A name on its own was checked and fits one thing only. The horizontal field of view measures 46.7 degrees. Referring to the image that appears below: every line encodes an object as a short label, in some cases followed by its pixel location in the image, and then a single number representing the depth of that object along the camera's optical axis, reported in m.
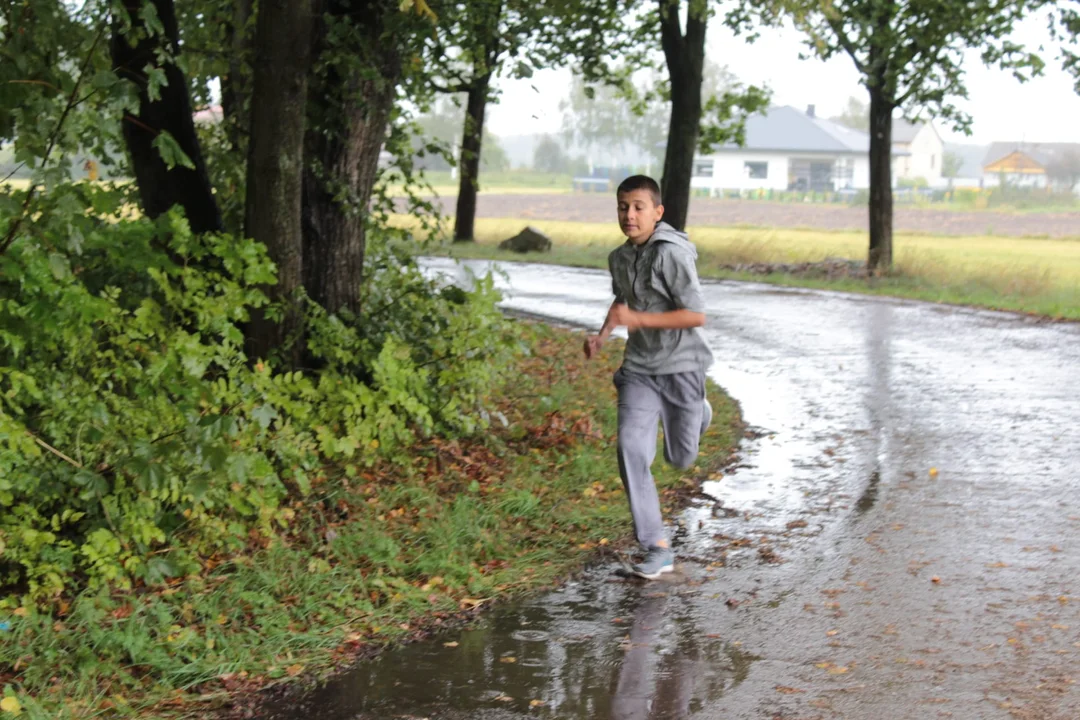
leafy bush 5.37
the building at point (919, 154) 114.12
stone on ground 32.78
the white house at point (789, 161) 104.12
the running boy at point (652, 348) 6.02
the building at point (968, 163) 121.32
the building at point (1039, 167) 98.56
